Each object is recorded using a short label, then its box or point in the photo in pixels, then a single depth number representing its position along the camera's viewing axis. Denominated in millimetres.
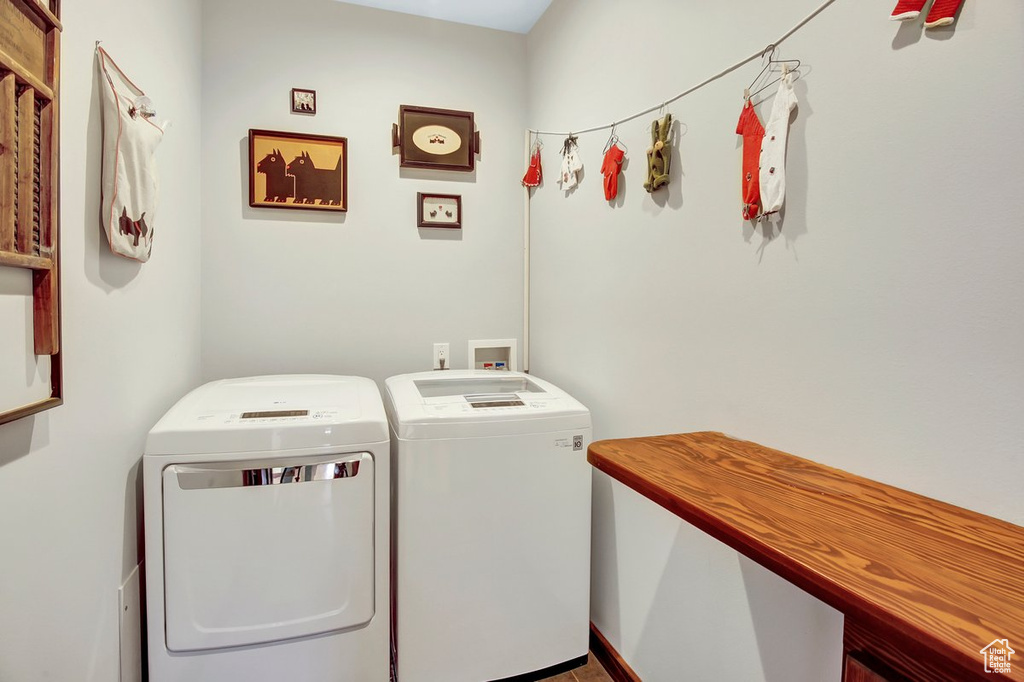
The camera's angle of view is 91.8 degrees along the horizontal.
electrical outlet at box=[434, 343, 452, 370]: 2391
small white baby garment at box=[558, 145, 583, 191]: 1986
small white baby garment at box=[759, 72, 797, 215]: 1045
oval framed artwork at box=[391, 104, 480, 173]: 2277
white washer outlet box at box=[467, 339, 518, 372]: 2463
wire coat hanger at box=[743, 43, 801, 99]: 1048
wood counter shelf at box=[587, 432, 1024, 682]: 480
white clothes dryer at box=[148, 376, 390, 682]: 1371
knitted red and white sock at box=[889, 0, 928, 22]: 791
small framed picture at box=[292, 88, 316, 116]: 2139
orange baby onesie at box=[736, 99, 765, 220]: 1117
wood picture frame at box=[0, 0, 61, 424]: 803
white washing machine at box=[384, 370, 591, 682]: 1543
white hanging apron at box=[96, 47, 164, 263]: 1215
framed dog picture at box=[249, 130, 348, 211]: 2113
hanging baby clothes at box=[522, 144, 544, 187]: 2324
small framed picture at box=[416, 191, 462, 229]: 2324
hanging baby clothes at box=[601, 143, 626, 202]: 1678
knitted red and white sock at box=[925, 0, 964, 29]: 758
